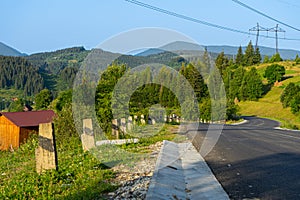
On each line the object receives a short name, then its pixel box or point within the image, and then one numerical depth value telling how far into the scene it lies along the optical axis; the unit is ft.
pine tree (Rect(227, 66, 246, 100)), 290.40
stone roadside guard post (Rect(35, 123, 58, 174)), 26.45
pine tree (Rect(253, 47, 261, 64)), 399.61
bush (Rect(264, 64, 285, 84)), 293.23
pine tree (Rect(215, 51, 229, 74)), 327.96
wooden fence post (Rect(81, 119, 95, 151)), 34.99
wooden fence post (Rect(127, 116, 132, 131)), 50.65
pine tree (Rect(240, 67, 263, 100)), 275.80
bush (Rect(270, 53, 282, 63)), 379.55
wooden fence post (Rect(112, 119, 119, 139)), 47.80
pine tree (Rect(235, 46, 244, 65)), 409.90
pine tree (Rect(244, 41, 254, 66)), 399.36
